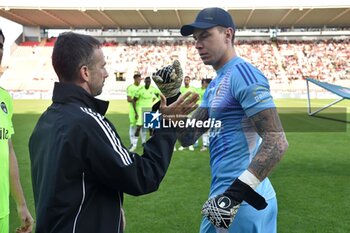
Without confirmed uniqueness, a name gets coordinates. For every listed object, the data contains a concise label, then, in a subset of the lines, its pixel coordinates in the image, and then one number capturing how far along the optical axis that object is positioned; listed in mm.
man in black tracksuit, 1771
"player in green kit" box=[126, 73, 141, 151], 12065
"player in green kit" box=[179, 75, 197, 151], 12598
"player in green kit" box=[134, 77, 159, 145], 12389
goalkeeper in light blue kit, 2203
